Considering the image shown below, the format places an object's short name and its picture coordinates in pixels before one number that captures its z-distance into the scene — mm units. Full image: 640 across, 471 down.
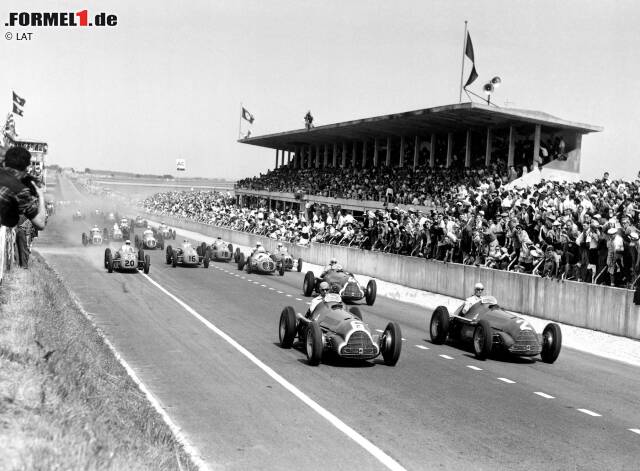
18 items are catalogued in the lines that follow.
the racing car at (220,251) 36122
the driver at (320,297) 13898
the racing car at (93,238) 41319
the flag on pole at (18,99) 54106
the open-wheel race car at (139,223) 58625
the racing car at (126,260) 27891
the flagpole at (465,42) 39562
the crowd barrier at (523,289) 17141
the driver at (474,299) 15063
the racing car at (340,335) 12297
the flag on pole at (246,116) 77500
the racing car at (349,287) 21688
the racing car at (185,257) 31594
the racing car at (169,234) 50609
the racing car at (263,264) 30547
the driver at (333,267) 22391
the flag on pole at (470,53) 39750
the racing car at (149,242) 40250
